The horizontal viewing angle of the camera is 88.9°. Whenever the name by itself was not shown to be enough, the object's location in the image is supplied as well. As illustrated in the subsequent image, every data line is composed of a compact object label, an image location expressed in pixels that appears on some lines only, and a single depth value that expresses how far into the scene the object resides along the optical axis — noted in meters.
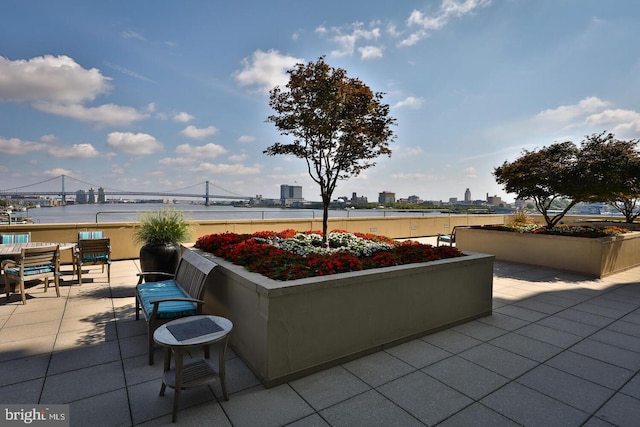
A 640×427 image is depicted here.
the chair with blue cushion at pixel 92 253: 6.18
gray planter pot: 5.62
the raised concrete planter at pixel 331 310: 2.89
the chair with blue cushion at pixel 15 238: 6.44
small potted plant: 5.63
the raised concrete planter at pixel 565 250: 7.20
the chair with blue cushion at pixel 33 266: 4.97
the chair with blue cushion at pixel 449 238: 9.62
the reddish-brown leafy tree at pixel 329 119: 5.12
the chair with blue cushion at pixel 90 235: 6.99
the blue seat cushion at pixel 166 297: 3.40
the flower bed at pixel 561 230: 7.92
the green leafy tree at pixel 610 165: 7.83
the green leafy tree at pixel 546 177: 8.41
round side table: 2.39
